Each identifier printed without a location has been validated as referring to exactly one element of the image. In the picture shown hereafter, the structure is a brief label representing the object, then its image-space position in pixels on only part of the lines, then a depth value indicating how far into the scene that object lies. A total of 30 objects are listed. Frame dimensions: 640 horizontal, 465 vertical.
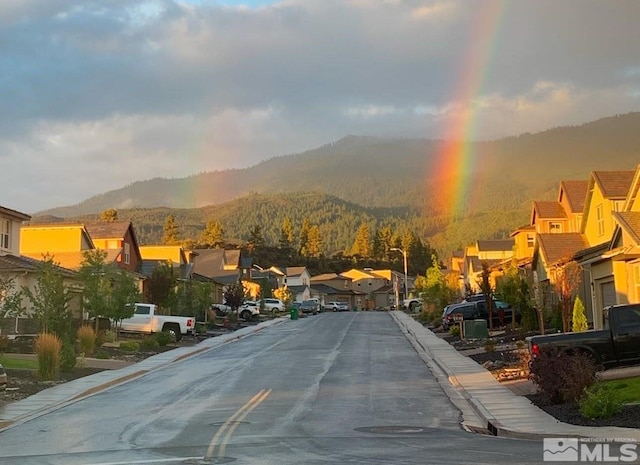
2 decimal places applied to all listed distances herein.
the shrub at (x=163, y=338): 36.75
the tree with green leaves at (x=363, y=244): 179.31
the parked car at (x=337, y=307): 108.38
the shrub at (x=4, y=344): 26.25
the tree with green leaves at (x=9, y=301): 24.78
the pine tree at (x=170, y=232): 135.50
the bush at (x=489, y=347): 28.89
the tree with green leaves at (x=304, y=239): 171.99
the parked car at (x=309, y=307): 85.88
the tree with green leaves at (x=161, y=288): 46.31
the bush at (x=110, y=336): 36.50
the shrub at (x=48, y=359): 22.33
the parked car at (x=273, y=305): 83.38
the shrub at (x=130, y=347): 33.94
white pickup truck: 41.25
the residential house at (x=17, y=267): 35.81
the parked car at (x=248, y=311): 68.38
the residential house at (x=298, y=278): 130.02
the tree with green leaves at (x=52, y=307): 27.25
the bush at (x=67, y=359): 24.23
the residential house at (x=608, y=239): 28.34
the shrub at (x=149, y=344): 35.25
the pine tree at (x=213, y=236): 141.62
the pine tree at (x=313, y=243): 172.25
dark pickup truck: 19.27
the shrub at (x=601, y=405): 13.46
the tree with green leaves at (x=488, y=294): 42.47
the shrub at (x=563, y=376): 15.20
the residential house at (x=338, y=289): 141.12
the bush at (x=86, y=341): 30.43
